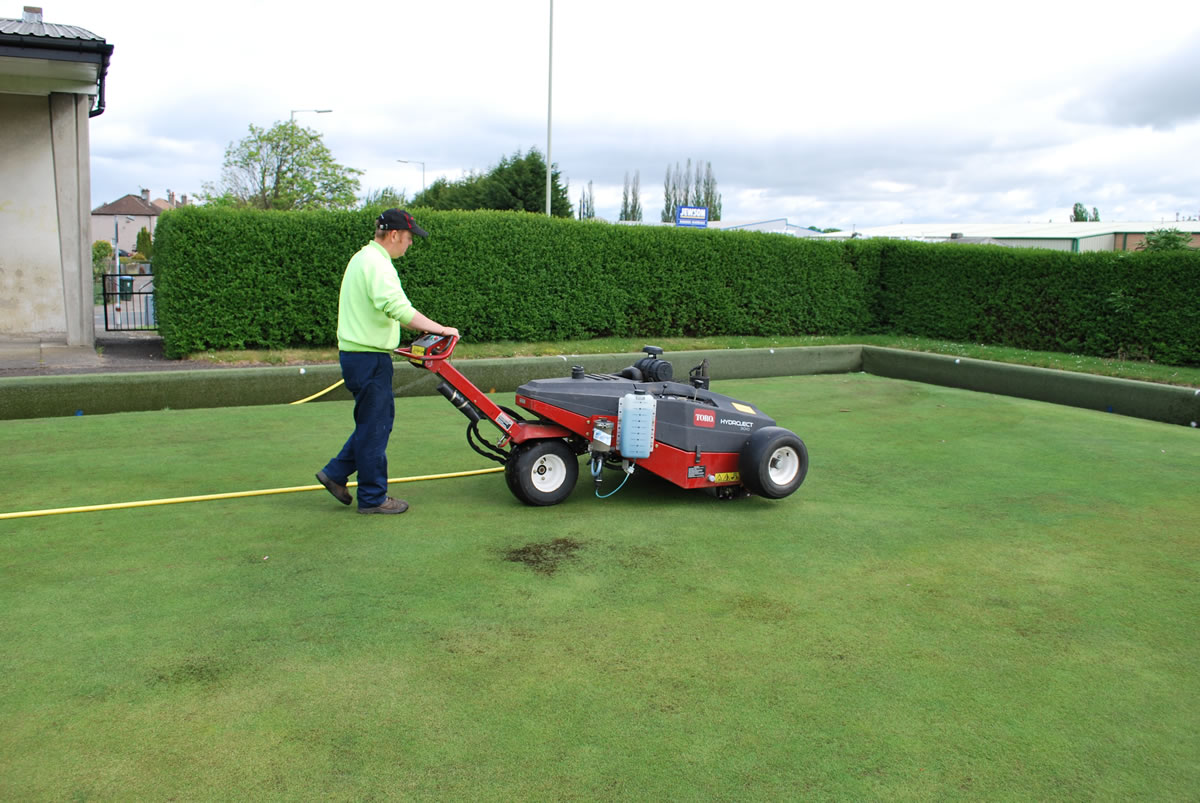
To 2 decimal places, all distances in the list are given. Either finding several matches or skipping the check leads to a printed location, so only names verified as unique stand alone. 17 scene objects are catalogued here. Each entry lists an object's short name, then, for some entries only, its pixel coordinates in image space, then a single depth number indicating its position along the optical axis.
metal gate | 13.53
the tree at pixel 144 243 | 40.26
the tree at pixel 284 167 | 29.36
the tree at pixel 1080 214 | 60.43
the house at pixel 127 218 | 67.00
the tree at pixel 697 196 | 58.34
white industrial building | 39.66
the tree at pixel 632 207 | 57.22
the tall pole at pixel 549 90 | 19.31
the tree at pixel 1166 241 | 23.58
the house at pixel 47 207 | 11.28
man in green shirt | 4.89
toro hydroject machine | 5.35
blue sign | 23.73
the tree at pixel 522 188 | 34.91
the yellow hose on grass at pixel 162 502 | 4.94
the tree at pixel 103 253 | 36.44
